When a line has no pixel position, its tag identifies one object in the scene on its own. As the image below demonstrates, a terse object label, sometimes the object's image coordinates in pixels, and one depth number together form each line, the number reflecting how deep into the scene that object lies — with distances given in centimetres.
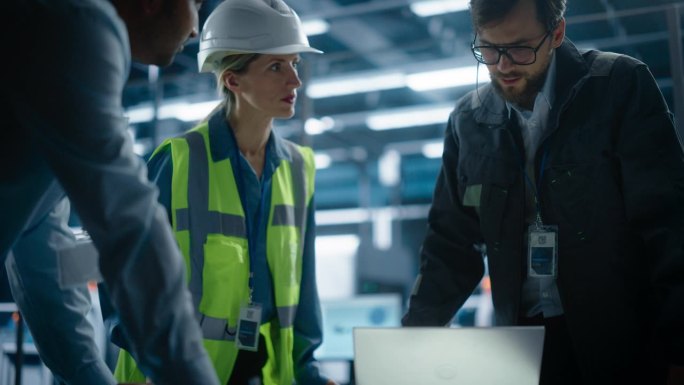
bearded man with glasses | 158
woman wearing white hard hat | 175
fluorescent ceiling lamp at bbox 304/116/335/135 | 1113
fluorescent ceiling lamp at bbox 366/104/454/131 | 1016
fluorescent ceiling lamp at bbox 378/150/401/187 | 1228
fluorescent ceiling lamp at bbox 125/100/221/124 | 909
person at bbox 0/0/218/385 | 83
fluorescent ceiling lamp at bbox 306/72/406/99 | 879
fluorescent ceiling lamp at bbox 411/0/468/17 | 695
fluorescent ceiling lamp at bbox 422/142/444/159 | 1236
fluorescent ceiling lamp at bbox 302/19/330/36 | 765
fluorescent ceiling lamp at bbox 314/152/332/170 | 1327
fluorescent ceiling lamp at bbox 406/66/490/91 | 812
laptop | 127
